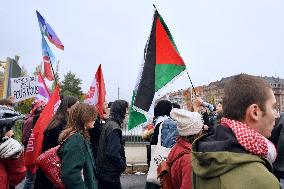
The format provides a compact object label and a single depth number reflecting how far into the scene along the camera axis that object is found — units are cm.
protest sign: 841
